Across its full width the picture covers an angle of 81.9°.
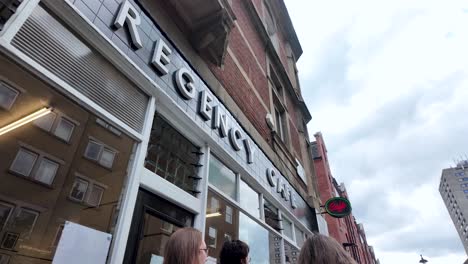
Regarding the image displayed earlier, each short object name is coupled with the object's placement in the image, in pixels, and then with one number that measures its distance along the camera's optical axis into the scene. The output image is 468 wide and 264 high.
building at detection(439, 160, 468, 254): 94.44
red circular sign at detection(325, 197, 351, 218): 8.73
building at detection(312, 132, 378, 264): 16.61
